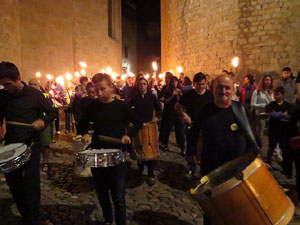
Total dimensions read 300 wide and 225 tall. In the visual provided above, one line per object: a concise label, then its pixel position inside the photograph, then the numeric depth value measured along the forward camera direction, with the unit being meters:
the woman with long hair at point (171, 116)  6.93
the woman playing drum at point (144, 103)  5.59
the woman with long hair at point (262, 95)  7.06
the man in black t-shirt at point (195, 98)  5.04
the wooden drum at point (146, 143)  4.80
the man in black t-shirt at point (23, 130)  3.19
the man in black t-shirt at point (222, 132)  2.76
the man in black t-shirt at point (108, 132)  3.14
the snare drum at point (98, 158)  2.95
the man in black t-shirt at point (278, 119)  5.58
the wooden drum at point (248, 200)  2.12
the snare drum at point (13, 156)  2.86
